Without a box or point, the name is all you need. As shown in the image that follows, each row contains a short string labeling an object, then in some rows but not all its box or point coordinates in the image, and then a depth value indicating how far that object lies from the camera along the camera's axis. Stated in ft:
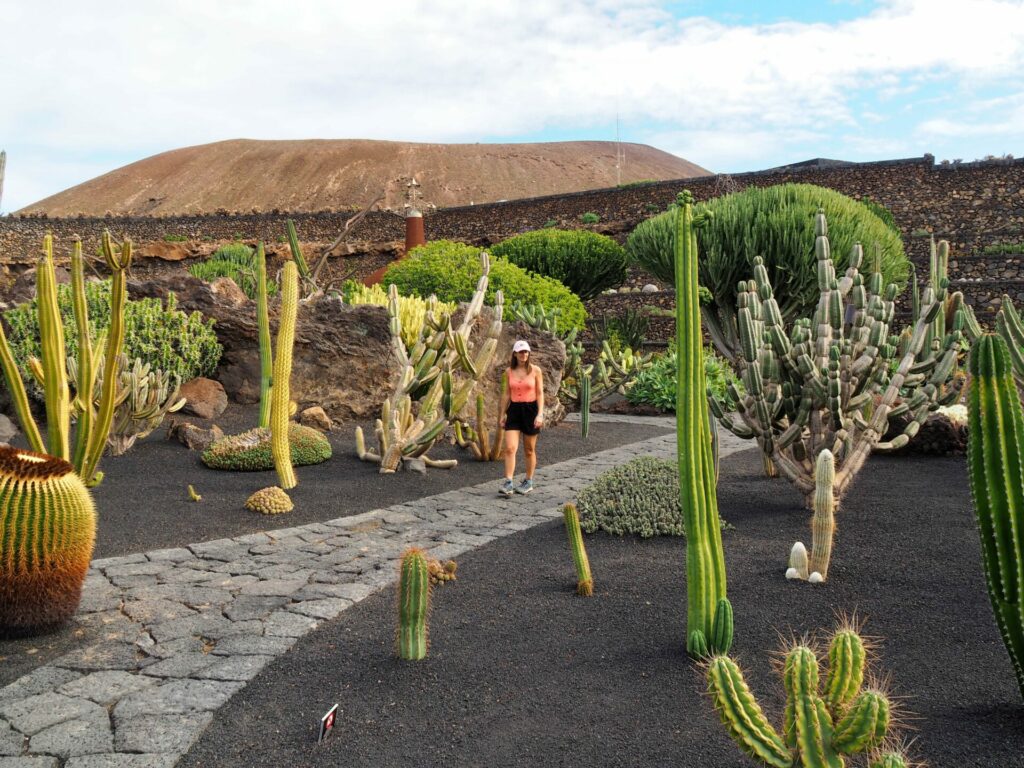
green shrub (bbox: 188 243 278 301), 63.36
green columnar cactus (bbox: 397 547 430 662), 11.64
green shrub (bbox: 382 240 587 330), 49.78
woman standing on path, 24.06
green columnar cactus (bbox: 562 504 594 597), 14.25
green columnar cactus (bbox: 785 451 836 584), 14.35
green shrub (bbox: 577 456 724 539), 18.48
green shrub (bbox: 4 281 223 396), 33.04
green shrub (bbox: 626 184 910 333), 53.83
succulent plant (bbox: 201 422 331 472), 25.68
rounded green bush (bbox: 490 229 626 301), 74.49
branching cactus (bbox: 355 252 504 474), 26.25
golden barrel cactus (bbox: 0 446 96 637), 12.19
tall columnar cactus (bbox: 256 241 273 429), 28.14
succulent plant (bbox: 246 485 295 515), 20.94
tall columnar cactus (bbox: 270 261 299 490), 23.09
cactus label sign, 9.64
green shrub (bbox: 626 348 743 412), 44.37
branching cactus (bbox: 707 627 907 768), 7.26
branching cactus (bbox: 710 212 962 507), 19.25
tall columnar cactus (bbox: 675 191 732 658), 10.50
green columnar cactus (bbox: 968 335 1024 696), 8.95
